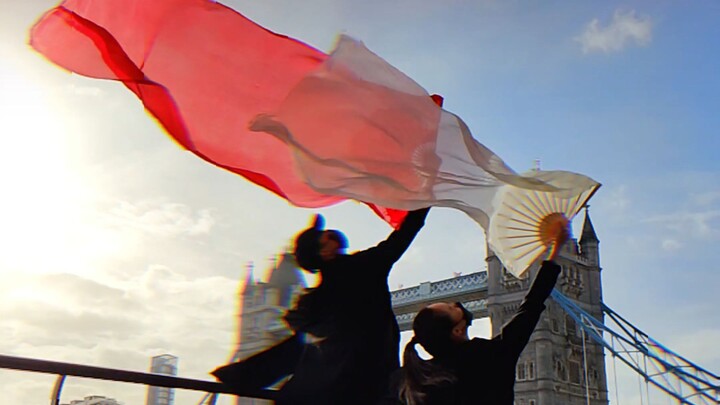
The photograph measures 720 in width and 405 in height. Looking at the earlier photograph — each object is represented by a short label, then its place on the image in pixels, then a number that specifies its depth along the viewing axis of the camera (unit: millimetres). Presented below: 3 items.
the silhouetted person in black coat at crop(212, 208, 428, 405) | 2309
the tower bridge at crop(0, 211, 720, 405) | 31812
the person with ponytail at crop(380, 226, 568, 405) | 2215
